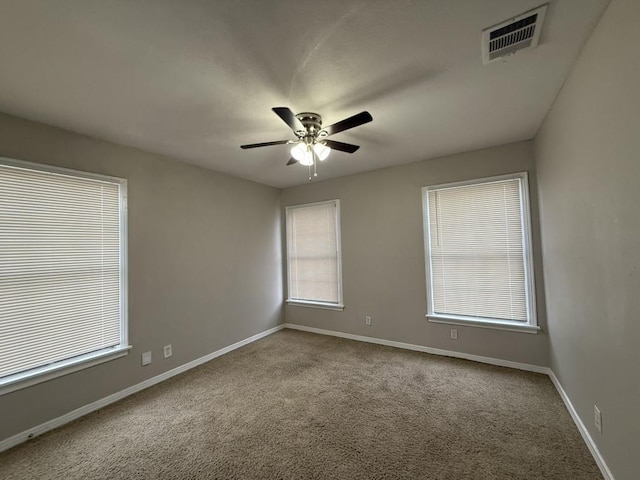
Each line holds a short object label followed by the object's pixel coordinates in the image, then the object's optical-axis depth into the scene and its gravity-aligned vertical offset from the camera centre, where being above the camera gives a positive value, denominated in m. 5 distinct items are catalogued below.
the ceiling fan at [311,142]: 2.14 +0.89
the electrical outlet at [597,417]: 1.69 -1.13
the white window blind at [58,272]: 2.12 -0.11
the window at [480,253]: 3.06 -0.11
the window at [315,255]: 4.38 -0.07
